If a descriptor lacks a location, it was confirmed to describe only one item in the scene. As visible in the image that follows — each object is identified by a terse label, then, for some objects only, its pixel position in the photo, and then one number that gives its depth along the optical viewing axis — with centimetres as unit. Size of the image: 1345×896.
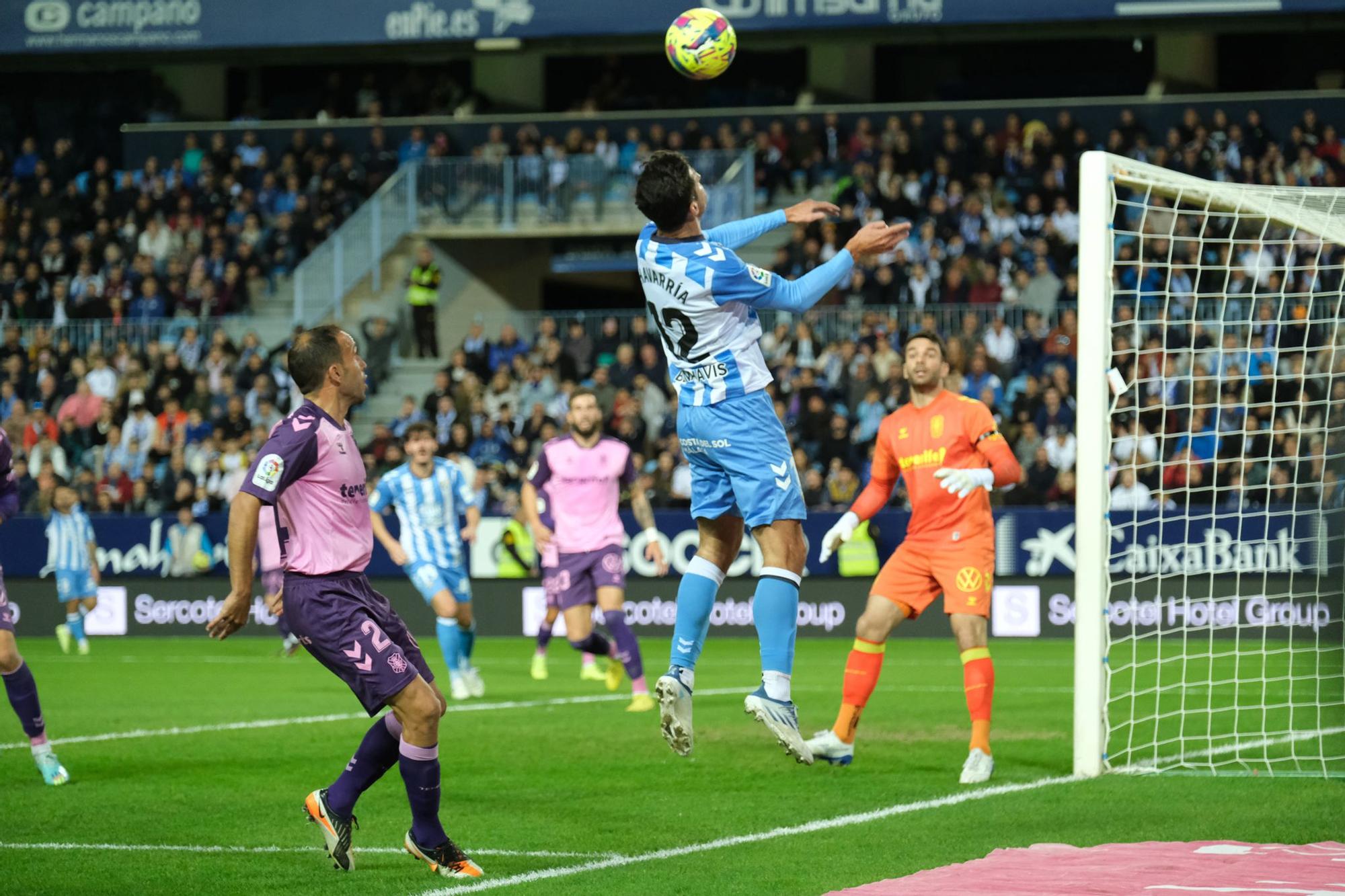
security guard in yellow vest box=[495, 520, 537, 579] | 4309
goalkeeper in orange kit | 1858
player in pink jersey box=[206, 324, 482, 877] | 1309
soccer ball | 1544
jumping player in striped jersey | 1411
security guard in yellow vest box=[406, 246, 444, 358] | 5497
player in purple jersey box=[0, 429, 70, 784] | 1808
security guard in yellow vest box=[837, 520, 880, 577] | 4125
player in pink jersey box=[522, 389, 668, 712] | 2736
